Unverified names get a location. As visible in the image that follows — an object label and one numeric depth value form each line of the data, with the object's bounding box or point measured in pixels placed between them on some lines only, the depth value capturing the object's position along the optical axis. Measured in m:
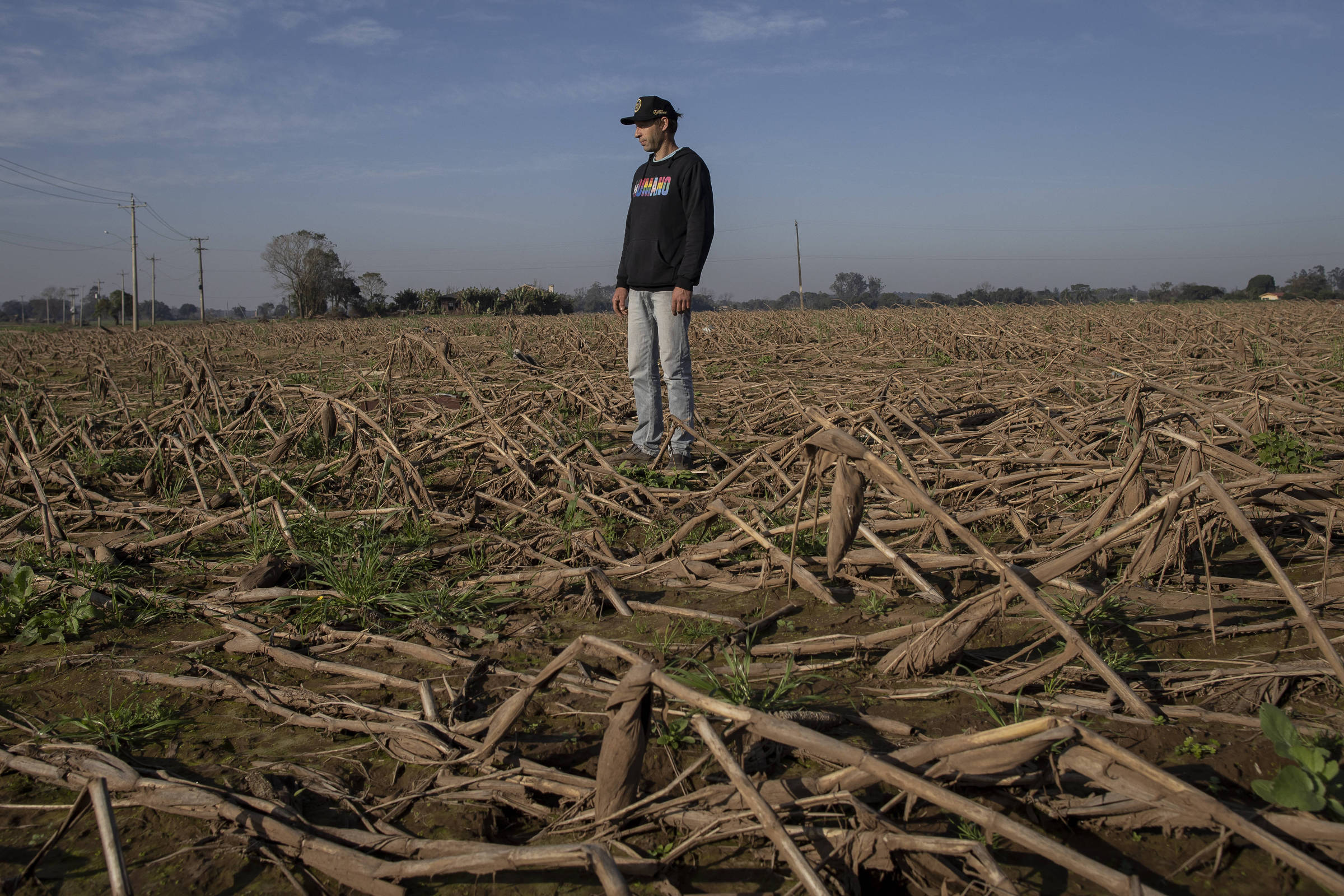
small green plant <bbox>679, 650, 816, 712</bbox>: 1.90
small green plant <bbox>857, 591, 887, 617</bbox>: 2.52
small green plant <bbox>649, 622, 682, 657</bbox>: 2.31
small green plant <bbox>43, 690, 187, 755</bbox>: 1.92
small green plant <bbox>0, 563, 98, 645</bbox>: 2.57
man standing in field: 4.48
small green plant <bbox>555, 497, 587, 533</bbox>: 3.35
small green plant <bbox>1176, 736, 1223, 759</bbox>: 1.68
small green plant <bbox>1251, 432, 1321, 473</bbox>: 3.29
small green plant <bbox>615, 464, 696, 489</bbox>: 4.09
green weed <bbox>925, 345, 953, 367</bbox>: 9.73
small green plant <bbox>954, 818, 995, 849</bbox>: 1.42
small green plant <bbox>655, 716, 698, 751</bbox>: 1.79
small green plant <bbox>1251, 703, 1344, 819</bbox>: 1.33
